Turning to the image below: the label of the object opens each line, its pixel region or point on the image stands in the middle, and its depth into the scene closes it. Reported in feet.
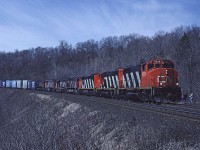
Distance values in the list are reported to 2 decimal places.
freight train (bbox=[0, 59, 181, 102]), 77.36
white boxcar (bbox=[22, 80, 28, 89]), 312.79
